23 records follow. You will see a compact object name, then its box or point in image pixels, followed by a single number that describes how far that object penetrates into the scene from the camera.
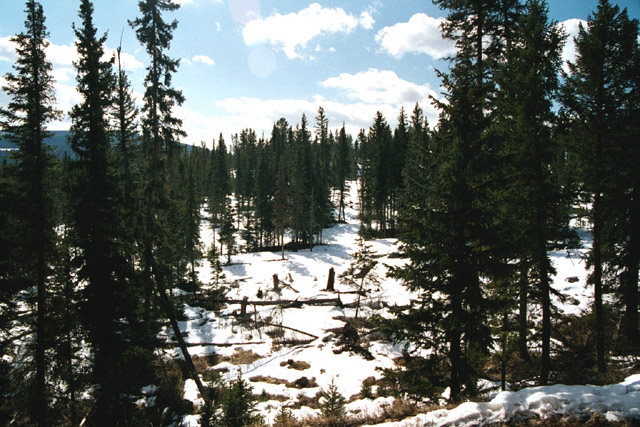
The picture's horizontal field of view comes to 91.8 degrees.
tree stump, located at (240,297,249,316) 24.45
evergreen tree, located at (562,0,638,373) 12.00
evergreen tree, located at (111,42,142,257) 15.11
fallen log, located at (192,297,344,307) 25.13
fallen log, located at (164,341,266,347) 19.64
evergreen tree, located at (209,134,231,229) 59.77
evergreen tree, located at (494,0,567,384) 10.06
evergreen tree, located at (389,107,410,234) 52.10
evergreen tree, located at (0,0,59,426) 13.23
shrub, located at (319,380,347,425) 7.57
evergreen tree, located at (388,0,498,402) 8.23
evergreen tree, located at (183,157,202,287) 39.44
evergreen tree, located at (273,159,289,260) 50.28
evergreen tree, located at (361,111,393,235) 52.03
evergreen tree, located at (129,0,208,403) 15.99
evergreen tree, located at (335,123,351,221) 66.69
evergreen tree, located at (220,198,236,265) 48.73
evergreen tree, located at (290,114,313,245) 51.97
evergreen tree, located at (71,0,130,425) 11.84
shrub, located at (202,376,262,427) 7.66
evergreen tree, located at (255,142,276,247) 55.31
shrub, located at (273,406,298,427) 7.65
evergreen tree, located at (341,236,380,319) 22.30
